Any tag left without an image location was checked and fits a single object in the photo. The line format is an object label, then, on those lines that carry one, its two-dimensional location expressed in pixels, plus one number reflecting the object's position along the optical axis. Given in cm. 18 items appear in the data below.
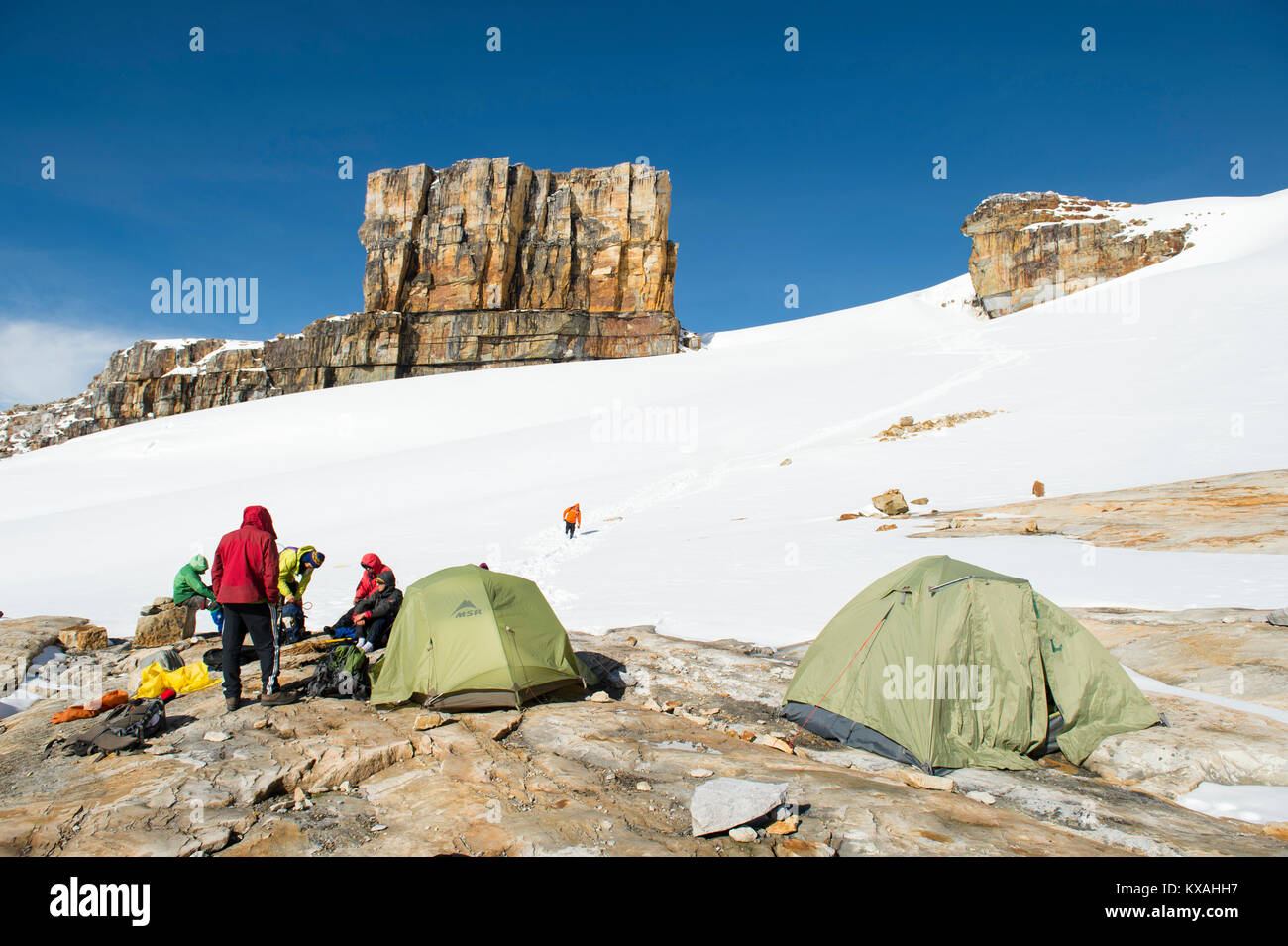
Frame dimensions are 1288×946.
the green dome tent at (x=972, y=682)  570
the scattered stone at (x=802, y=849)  379
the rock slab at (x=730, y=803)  398
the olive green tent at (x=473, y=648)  648
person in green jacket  927
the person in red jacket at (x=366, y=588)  876
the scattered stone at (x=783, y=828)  402
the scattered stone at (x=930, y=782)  494
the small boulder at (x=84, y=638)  913
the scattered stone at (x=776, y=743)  586
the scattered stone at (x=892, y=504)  1568
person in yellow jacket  897
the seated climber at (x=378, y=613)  837
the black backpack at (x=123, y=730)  515
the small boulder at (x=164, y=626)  930
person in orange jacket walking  1734
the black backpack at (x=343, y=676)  674
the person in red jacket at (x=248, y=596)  618
